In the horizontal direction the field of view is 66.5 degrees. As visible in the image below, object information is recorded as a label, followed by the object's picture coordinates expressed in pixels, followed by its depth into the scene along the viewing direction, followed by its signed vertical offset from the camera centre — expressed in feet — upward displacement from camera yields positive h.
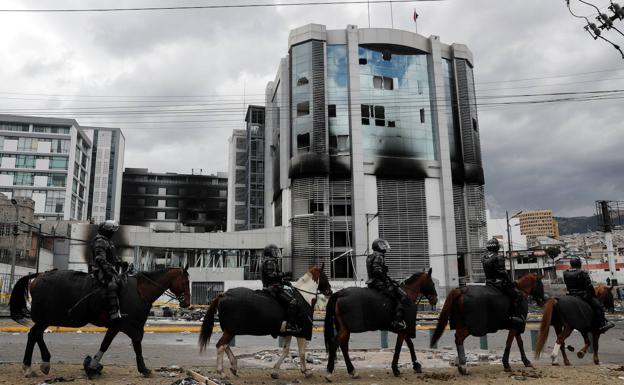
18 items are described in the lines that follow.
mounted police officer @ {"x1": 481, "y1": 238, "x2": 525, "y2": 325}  36.47 -0.77
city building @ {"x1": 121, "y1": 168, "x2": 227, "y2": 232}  345.72 +57.05
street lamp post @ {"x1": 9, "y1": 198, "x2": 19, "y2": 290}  105.56 +5.43
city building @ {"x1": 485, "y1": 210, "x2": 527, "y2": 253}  304.71 +26.64
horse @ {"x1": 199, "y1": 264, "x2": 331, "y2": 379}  32.17 -2.83
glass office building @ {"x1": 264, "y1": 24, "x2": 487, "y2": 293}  157.99 +40.80
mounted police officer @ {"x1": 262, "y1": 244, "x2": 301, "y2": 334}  33.55 -0.65
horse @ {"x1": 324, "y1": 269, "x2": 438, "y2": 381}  32.83 -2.97
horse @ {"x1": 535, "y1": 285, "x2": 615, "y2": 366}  38.81 -3.99
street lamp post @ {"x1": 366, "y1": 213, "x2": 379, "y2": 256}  152.15 +17.66
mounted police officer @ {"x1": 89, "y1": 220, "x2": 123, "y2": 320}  31.12 +0.90
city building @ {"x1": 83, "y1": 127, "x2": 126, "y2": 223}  333.62 +74.03
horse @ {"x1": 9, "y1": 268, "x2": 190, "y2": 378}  30.48 -1.78
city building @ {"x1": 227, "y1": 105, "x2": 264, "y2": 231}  236.22 +52.59
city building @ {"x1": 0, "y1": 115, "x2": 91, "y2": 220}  273.33 +68.49
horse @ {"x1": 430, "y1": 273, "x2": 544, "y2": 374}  34.86 -3.09
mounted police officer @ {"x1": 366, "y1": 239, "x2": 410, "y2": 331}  33.86 -0.79
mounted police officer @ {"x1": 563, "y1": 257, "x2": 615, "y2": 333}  40.65 -1.64
